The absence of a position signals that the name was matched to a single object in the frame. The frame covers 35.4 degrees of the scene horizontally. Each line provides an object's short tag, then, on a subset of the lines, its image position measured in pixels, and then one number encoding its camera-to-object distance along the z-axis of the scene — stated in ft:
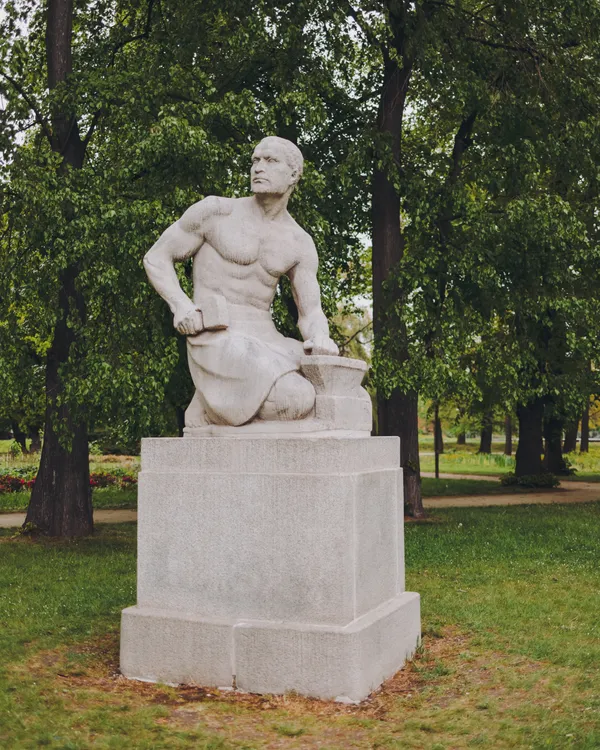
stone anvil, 20.16
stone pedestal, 18.88
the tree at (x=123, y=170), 38.52
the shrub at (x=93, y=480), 76.23
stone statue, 20.24
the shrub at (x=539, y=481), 79.82
